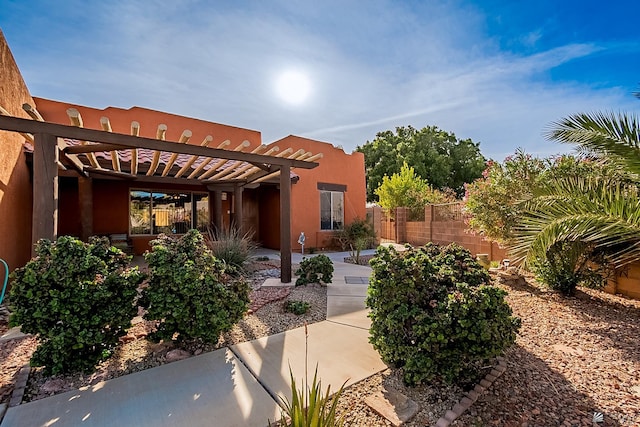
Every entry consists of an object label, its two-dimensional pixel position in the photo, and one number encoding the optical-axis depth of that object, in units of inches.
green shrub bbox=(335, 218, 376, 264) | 472.4
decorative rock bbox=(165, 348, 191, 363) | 119.0
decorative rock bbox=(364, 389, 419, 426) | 85.0
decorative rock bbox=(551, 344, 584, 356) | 123.3
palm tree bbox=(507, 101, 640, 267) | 156.8
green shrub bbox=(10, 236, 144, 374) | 97.0
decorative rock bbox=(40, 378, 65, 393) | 97.6
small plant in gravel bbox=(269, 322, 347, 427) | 65.1
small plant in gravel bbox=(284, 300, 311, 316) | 172.2
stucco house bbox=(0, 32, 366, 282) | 165.6
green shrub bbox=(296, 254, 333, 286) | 237.8
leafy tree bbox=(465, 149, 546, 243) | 240.8
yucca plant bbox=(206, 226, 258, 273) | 259.9
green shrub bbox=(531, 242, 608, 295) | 194.1
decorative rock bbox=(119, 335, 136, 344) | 132.4
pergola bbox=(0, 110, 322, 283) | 145.4
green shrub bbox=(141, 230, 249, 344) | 113.3
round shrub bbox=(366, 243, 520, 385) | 92.0
